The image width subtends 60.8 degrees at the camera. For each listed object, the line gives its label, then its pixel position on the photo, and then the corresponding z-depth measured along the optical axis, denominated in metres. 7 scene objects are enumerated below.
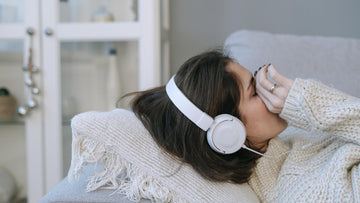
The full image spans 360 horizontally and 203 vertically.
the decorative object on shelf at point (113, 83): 1.49
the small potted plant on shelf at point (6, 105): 1.46
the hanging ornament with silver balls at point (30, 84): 1.39
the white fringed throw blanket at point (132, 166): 0.67
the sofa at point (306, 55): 1.12
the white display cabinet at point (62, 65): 1.38
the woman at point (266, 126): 0.71
